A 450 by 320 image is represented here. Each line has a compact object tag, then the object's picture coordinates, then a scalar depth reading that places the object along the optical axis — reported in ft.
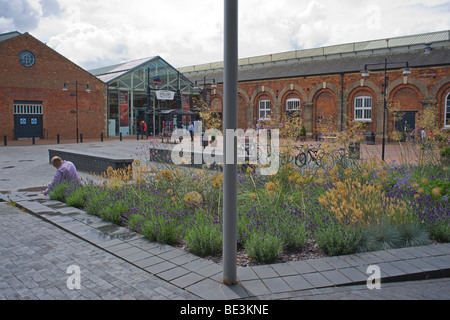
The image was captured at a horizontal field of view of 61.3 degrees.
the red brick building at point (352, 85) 85.15
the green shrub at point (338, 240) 14.79
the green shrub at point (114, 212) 19.88
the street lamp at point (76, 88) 104.45
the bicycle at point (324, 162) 24.49
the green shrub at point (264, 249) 14.15
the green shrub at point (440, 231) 16.26
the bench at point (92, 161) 33.65
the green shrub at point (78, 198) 23.39
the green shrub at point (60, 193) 25.34
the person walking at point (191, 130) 86.84
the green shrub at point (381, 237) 15.23
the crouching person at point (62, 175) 26.49
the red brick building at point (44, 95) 96.43
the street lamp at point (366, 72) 65.09
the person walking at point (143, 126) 107.32
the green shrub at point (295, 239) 15.31
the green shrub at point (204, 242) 15.11
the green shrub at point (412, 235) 15.70
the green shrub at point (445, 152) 37.74
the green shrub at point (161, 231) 16.48
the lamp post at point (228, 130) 11.75
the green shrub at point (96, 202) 21.43
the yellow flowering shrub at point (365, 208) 16.35
